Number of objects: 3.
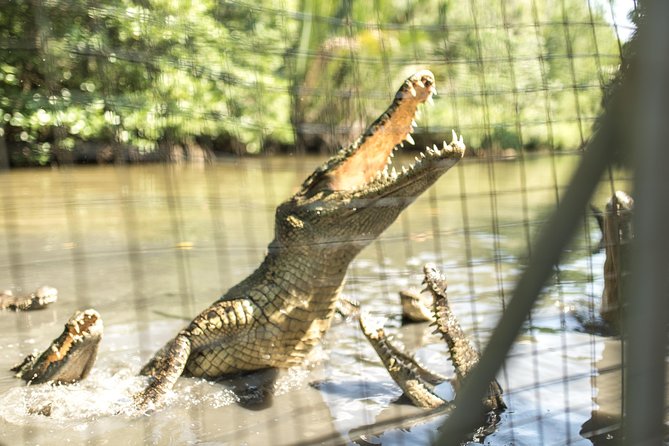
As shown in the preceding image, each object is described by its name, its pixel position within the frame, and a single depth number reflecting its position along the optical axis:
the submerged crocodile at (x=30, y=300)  5.39
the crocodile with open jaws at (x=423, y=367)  3.40
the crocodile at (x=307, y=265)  4.02
